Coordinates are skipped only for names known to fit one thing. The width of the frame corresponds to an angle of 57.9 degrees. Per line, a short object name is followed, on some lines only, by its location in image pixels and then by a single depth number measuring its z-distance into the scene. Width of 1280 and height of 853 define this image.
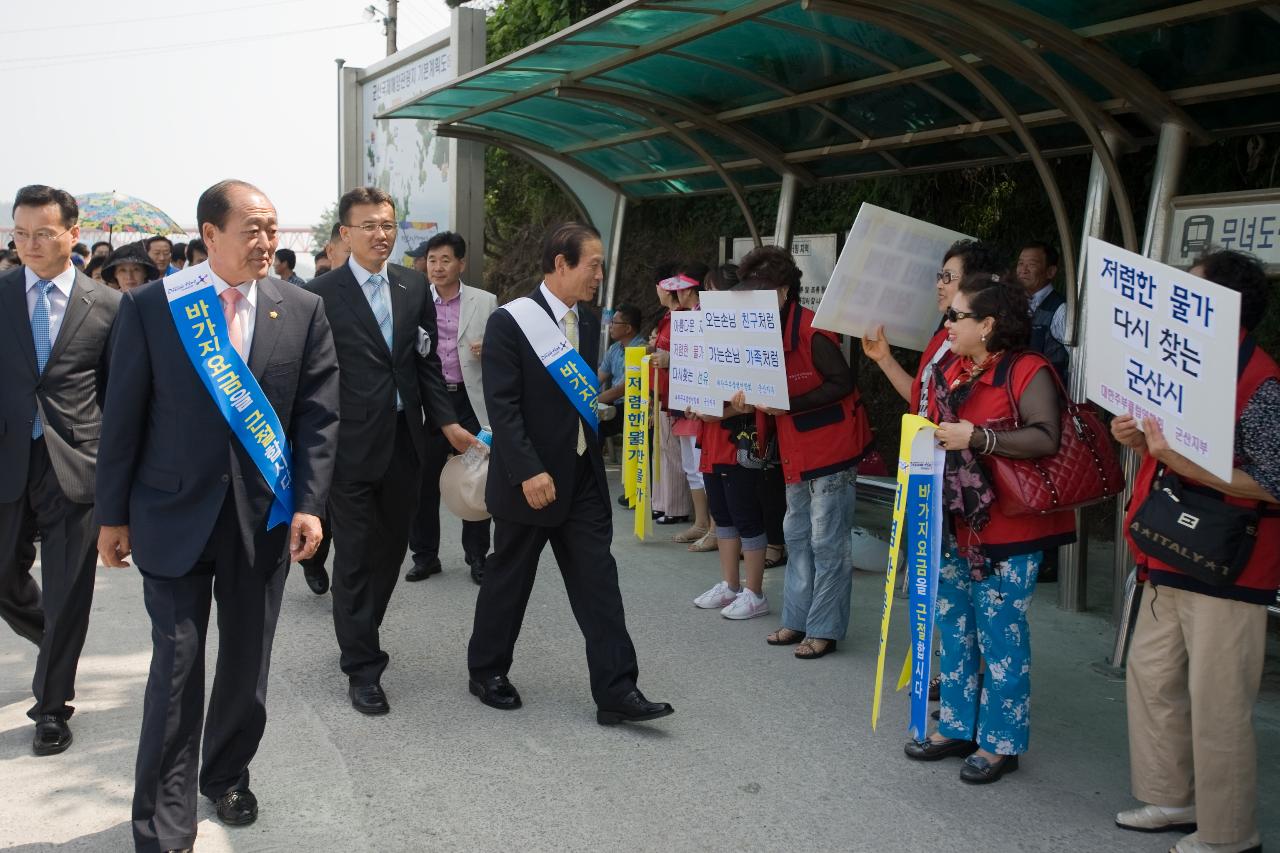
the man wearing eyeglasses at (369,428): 4.73
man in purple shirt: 6.75
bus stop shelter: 5.07
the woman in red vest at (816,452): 5.20
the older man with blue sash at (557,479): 4.46
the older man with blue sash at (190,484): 3.29
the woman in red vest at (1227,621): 3.25
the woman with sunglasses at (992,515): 3.83
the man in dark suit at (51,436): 4.28
